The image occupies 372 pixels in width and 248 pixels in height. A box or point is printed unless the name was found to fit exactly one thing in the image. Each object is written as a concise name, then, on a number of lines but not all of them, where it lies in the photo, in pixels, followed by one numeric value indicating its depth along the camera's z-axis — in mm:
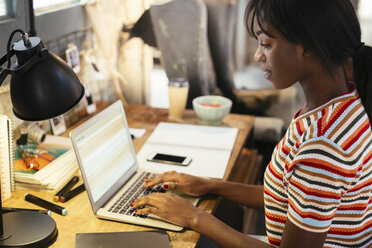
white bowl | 1870
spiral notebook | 1255
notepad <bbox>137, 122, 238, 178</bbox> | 1518
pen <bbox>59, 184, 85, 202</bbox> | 1296
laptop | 1187
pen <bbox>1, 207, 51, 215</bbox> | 1198
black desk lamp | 930
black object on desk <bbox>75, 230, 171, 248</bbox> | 1083
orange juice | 1927
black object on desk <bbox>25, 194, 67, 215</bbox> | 1233
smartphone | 1550
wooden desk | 1124
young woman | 889
